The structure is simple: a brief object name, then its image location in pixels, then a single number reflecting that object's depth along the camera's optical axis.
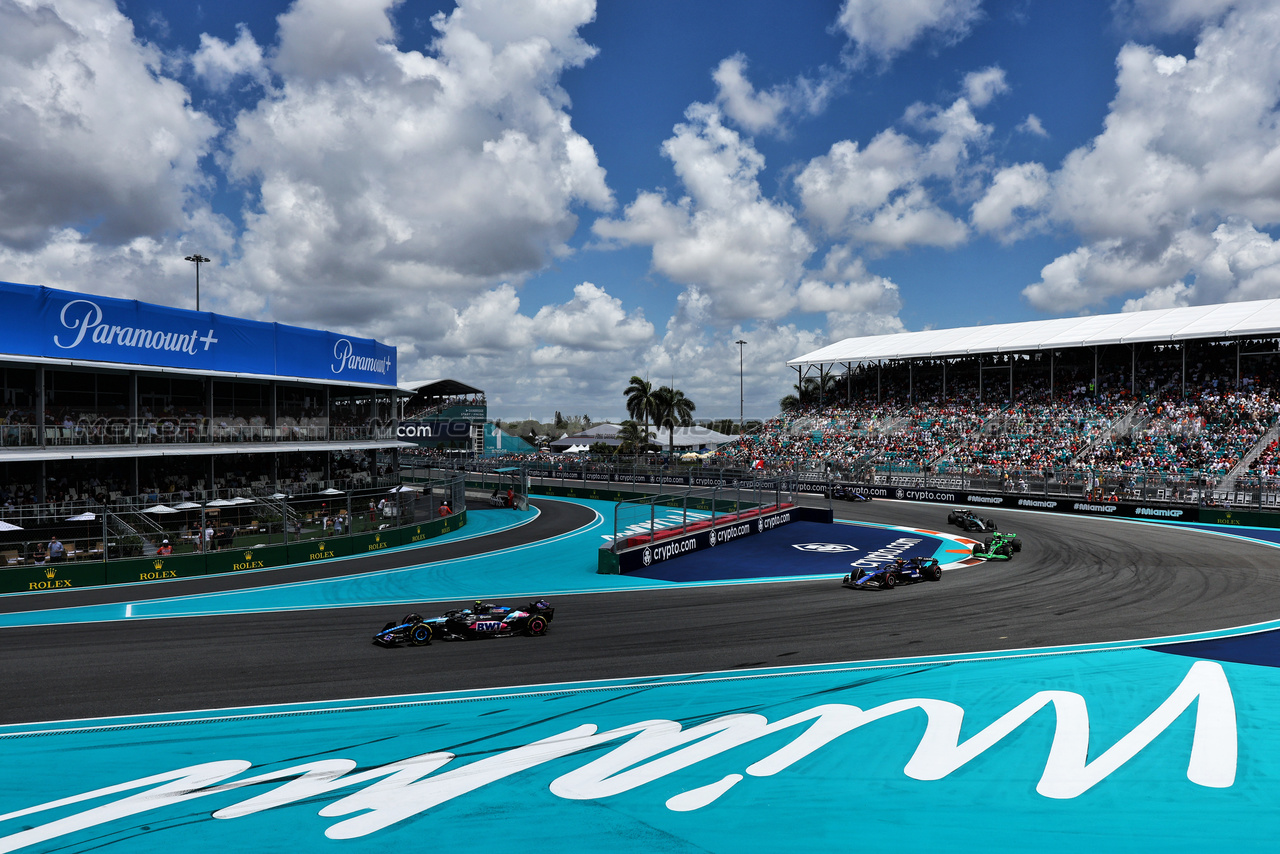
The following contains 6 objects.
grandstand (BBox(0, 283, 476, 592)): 25.11
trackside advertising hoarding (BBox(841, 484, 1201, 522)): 37.97
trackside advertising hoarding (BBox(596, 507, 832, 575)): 25.62
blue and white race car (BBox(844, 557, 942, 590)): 22.25
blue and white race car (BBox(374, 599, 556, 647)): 16.23
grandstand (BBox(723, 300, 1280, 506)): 41.56
